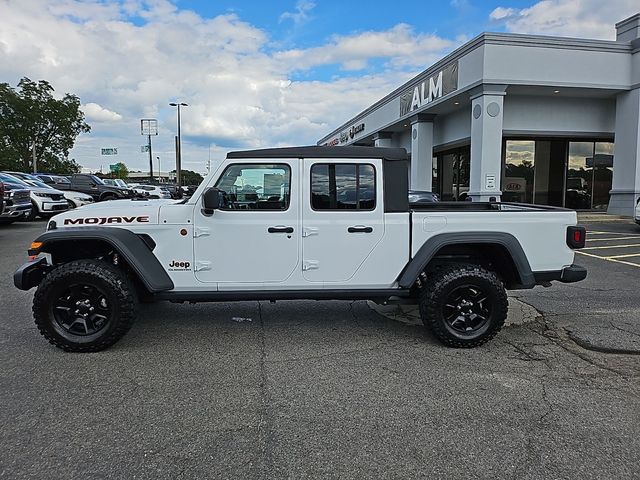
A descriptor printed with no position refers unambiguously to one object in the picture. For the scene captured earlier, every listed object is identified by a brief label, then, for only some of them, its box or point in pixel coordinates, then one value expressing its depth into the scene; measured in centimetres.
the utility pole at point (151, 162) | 6019
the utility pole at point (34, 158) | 4680
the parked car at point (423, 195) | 1446
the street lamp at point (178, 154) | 4869
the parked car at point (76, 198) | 2077
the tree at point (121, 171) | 10031
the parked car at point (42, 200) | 1600
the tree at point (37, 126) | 4734
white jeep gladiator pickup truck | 464
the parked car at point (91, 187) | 2394
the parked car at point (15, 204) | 1382
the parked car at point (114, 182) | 3097
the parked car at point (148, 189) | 3135
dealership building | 1734
